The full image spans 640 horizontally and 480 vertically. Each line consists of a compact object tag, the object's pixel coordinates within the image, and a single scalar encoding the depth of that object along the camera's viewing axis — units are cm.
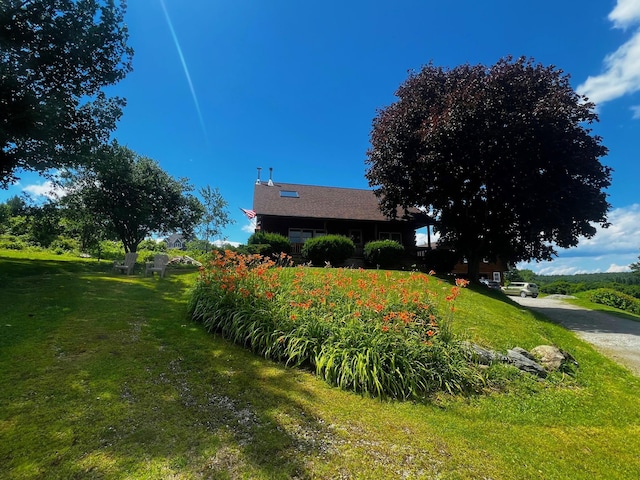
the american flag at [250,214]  2073
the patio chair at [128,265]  1302
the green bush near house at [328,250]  1708
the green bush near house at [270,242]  1655
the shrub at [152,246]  3183
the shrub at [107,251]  2509
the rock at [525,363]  529
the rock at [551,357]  562
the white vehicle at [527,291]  3312
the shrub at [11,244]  2531
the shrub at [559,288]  3573
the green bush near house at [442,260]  1800
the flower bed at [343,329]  440
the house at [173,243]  4816
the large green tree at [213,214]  2452
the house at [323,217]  2133
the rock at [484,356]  523
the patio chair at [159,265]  1205
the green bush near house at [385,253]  1809
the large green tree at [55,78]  1102
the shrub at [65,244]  2734
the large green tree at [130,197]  2022
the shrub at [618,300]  2083
